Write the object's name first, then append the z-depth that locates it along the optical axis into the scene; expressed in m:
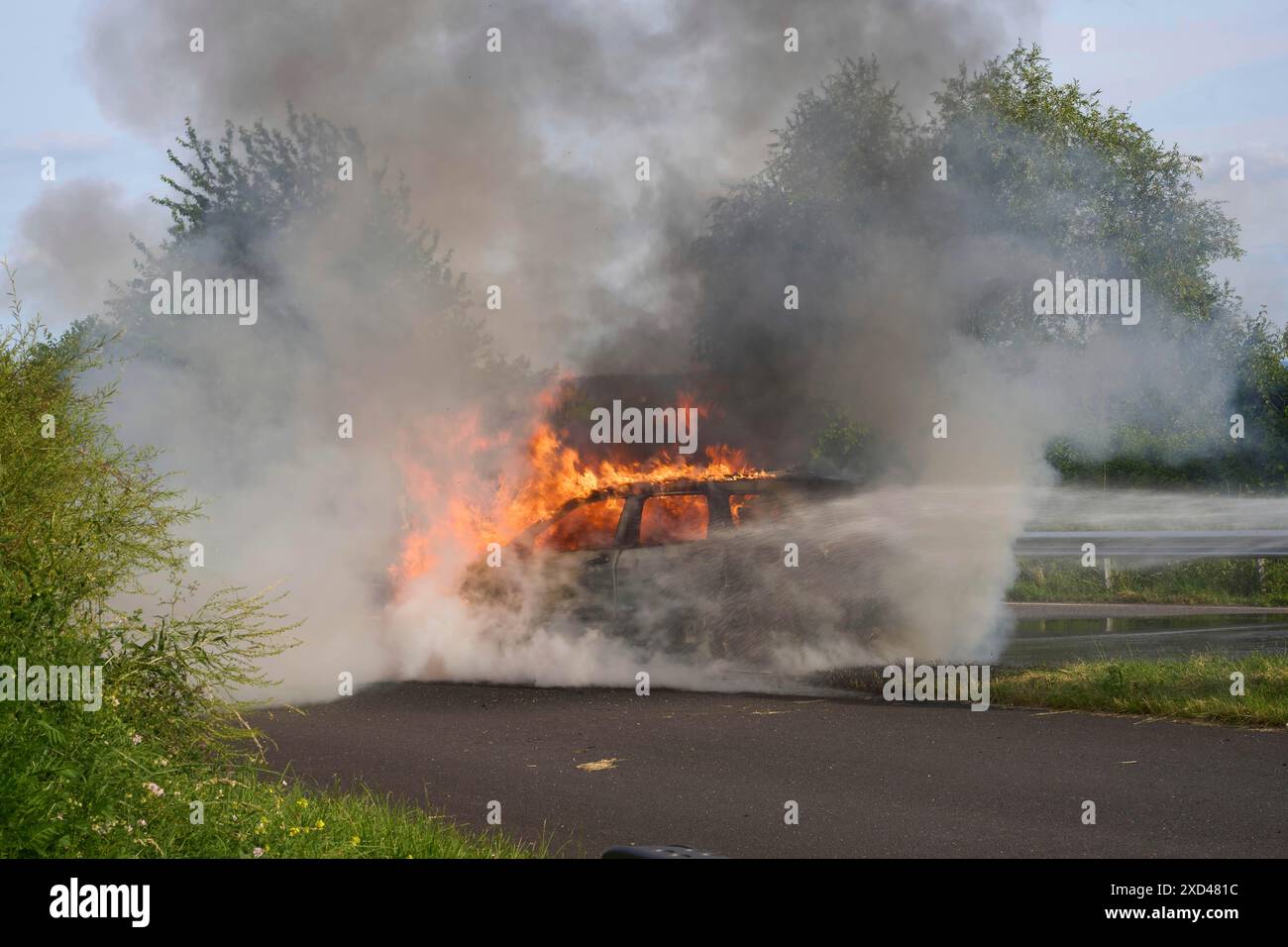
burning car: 11.12
